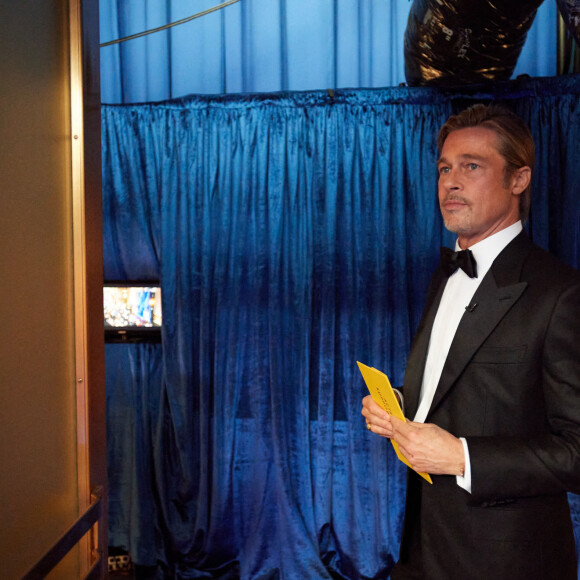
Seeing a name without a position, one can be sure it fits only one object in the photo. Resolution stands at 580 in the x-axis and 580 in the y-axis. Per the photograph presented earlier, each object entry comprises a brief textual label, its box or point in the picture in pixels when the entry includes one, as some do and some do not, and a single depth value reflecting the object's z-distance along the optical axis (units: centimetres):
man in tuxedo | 136
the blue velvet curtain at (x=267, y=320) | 336
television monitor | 345
